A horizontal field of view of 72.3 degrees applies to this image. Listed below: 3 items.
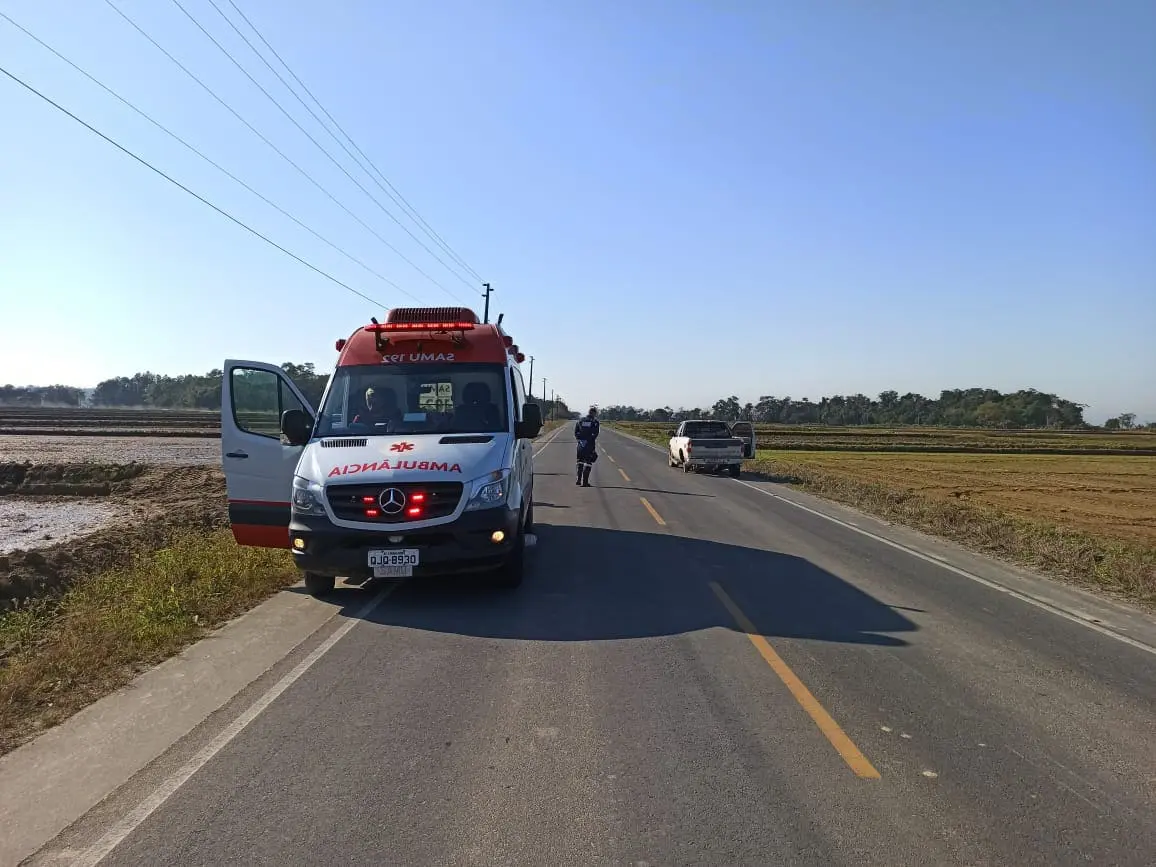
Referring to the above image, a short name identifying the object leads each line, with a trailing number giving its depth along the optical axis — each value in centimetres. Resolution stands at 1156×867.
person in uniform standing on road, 1975
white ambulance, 711
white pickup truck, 2567
